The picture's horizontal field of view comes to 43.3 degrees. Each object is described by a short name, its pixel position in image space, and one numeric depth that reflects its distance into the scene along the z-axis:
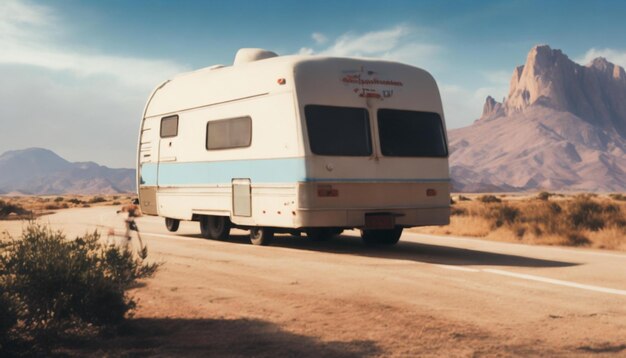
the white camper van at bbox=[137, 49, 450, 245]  13.31
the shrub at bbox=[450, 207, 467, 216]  26.31
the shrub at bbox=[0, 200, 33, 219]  34.85
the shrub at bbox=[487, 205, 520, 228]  20.77
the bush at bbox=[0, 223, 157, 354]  6.25
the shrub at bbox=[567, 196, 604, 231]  19.65
